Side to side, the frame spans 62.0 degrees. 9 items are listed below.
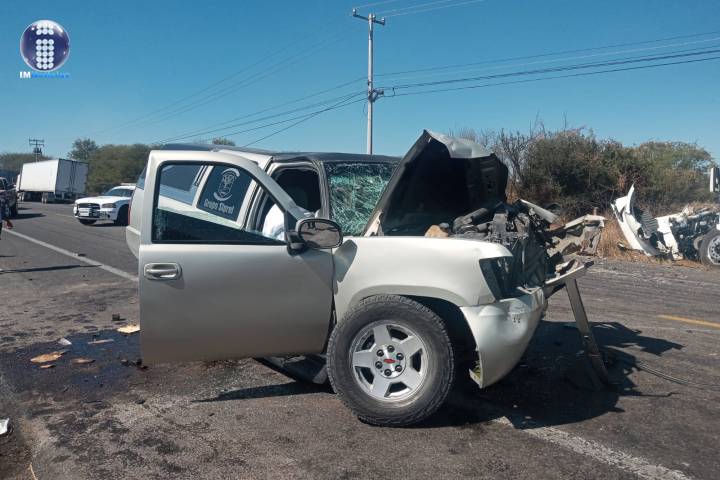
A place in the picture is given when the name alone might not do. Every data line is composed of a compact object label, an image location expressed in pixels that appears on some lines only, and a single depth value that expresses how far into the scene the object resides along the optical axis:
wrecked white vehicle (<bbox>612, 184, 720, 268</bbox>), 13.39
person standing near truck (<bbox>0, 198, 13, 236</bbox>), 12.02
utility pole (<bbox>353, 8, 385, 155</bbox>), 34.22
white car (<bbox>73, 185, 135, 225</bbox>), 24.17
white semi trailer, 48.22
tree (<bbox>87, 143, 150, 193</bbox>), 68.94
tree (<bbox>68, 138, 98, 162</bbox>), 96.66
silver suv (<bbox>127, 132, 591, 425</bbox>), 3.83
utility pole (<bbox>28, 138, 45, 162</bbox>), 104.25
